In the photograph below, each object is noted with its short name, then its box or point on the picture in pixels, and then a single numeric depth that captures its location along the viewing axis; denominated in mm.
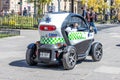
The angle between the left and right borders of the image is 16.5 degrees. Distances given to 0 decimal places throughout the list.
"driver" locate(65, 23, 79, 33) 11714
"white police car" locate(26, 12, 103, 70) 11438
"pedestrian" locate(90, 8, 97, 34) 27620
